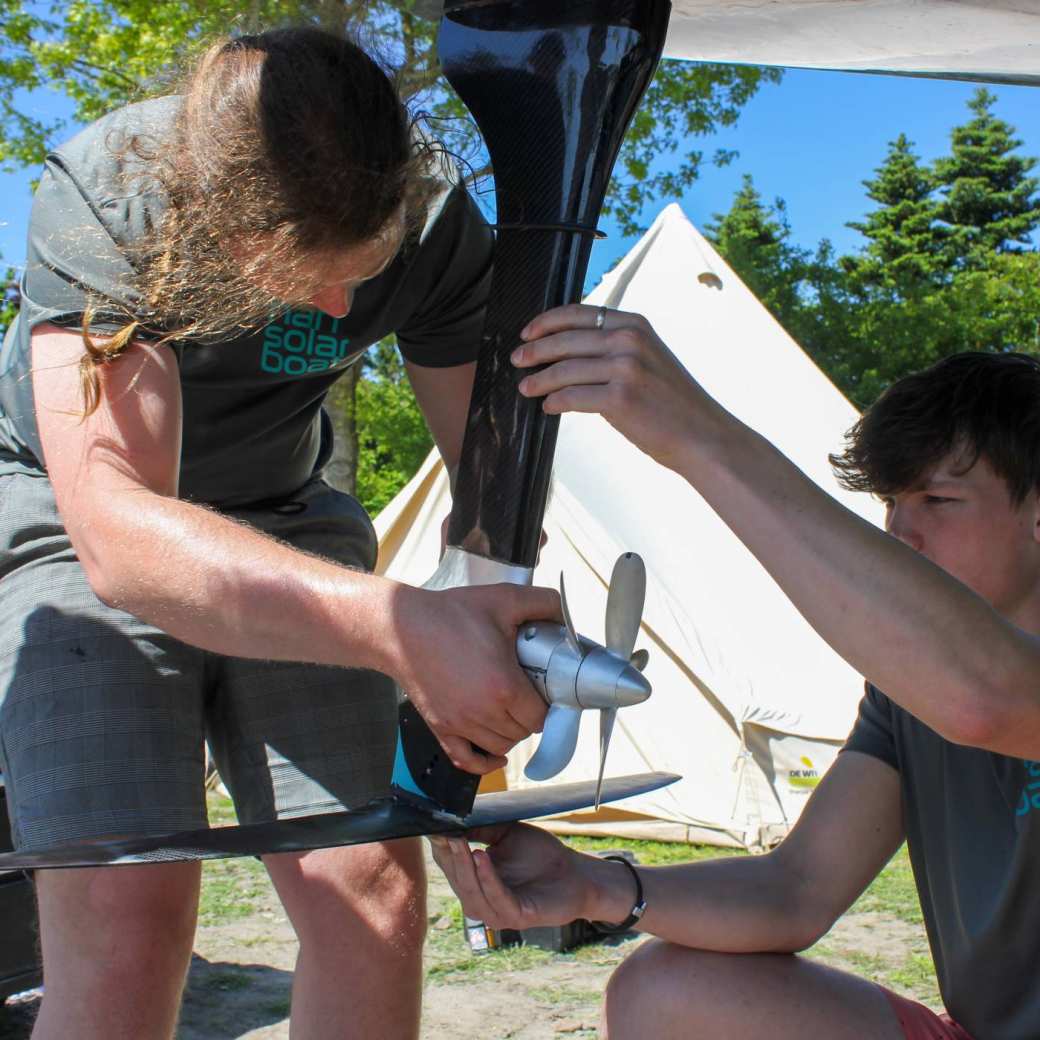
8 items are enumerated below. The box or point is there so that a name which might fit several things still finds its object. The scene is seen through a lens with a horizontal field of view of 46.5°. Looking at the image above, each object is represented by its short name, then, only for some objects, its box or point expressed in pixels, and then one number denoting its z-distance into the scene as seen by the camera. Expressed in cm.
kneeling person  136
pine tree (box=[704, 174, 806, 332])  2397
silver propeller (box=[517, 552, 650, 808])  135
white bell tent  575
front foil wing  125
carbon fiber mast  149
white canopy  215
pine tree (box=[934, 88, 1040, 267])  3422
